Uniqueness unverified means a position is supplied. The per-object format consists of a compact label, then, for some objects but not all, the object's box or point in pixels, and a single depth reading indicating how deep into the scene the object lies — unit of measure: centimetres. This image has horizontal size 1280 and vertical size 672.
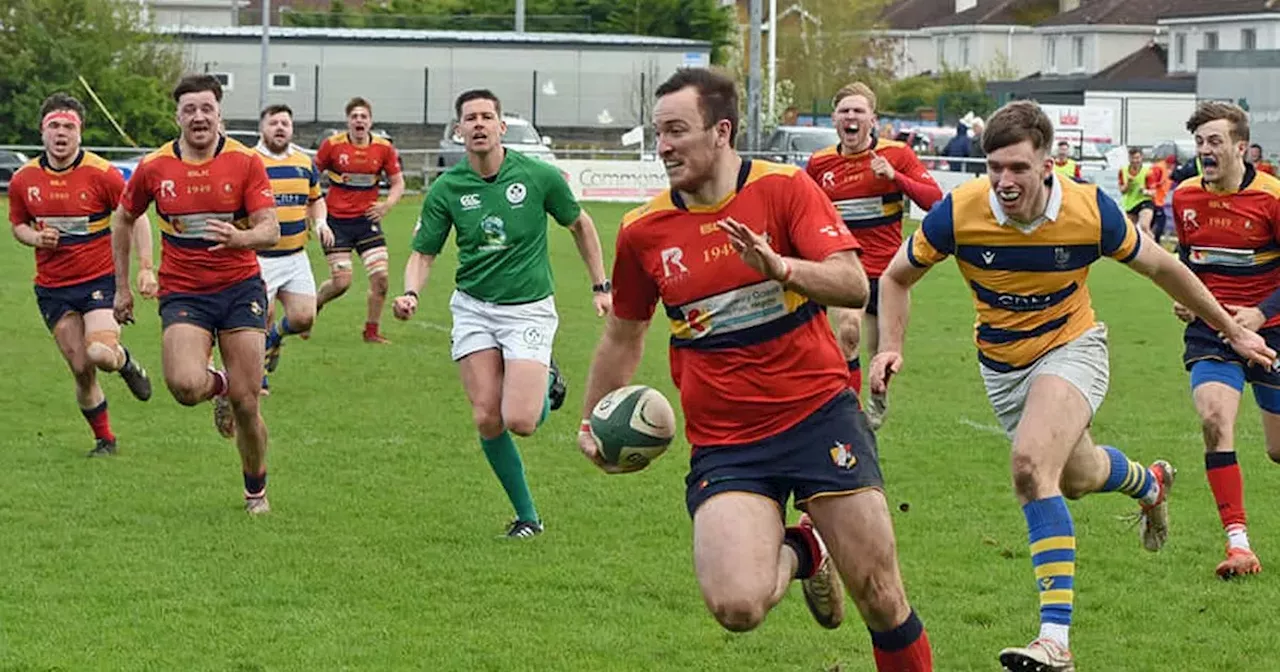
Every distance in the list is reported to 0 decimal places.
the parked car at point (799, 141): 4350
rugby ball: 668
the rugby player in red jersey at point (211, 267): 1041
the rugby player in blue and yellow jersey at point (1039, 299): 735
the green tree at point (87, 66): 4962
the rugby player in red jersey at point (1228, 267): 931
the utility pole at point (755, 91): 4353
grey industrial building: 5625
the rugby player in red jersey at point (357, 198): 1856
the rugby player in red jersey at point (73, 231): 1228
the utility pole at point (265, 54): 4924
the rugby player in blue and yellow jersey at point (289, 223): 1545
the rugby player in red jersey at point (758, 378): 633
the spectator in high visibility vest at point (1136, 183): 2877
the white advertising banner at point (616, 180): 4203
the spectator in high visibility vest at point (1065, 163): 2803
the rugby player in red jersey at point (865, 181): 1297
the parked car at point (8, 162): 4150
